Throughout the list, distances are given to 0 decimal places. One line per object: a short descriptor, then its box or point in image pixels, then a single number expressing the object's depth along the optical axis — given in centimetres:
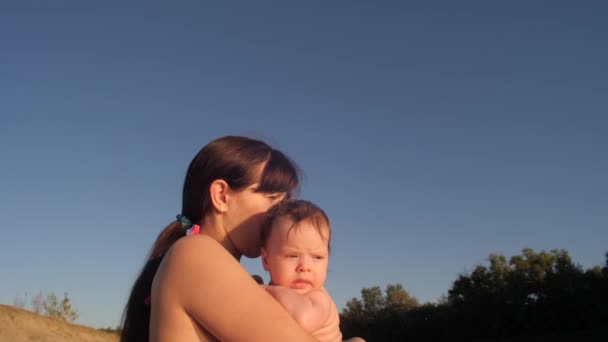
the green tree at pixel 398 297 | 6530
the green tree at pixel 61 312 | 3100
